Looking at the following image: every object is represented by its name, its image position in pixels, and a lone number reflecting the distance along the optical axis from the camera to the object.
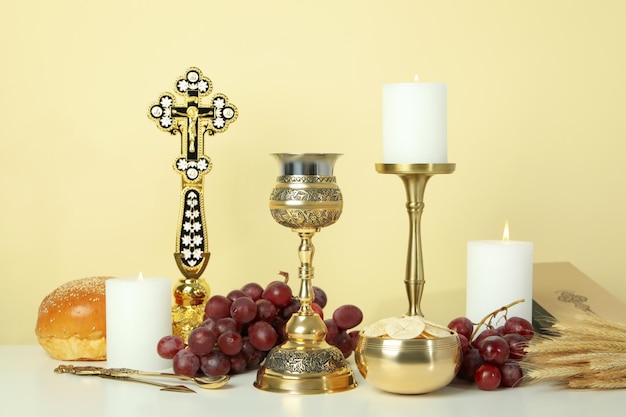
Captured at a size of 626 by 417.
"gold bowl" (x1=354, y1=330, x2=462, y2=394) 1.42
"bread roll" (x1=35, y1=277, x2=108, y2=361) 1.62
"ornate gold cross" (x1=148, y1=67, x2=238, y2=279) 1.66
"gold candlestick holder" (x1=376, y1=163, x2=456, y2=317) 1.56
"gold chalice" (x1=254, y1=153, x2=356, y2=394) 1.47
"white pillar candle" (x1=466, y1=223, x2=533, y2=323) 1.59
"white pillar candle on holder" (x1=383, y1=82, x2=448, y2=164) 1.56
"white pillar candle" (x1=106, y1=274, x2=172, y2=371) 1.57
